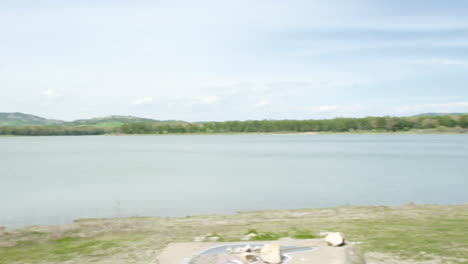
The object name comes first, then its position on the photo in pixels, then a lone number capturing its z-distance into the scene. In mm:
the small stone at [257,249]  7036
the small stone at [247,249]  6964
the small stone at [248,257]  6578
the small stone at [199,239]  9667
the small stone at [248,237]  9503
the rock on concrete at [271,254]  6536
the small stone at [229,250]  7179
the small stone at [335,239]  7430
